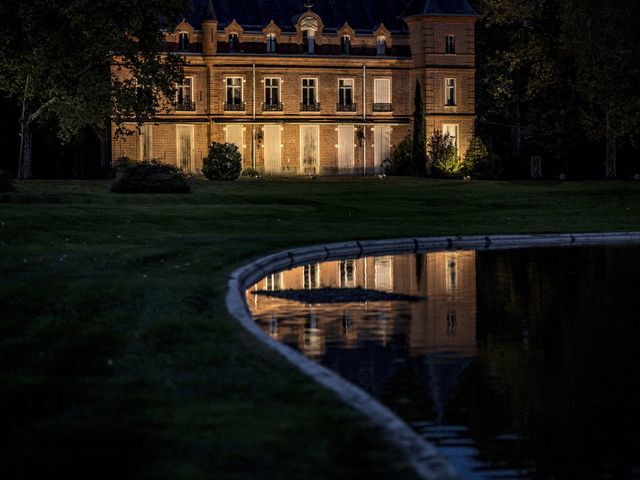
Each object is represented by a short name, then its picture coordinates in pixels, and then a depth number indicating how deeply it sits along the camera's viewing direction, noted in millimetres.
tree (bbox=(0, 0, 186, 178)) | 51312
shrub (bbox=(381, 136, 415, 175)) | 76688
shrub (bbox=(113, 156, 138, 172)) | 71112
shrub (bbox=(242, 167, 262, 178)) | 73000
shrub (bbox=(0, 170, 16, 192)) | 44500
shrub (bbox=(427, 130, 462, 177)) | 73500
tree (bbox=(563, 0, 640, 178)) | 60531
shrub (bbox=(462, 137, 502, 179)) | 72500
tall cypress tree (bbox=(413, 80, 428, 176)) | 76062
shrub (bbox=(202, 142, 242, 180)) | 64562
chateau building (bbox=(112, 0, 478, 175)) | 75625
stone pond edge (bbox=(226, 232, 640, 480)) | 9062
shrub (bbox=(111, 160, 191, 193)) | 48281
